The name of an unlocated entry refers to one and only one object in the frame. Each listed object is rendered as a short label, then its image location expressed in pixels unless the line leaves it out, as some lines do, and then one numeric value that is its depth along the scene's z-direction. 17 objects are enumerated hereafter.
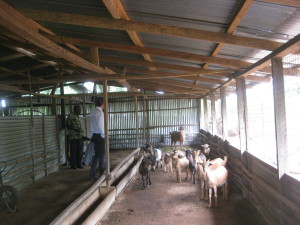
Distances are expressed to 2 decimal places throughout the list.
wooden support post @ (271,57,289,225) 3.61
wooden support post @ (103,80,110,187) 5.68
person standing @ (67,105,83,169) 7.70
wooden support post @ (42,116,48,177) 7.45
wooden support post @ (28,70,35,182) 6.77
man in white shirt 6.29
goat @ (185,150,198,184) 7.22
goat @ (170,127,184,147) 13.19
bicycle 4.62
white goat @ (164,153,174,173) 8.42
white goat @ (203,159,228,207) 5.17
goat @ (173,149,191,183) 7.28
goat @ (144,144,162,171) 9.30
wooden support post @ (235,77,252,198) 5.57
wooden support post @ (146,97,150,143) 15.43
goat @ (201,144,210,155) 9.24
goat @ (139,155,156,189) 6.98
